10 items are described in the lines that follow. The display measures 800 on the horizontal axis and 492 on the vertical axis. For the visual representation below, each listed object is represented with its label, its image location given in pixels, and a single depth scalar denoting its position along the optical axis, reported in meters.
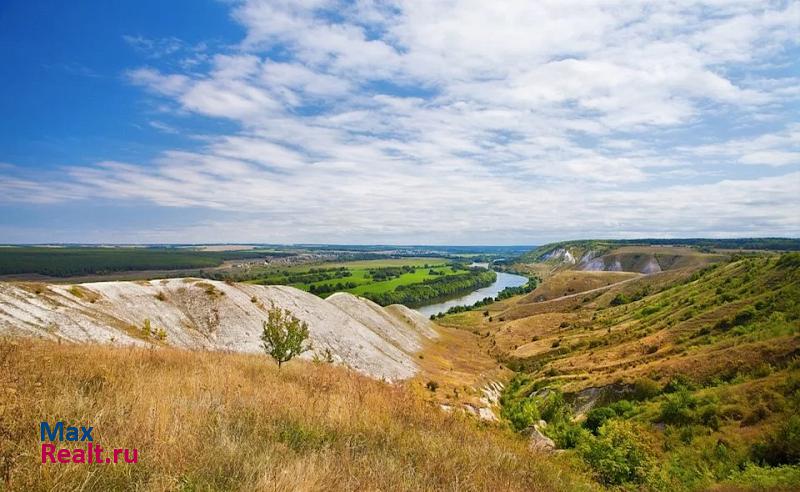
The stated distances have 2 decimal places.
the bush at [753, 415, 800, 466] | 15.27
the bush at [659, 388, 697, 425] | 22.36
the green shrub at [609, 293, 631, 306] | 94.56
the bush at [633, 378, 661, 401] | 28.53
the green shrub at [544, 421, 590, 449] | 24.97
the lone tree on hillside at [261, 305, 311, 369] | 17.53
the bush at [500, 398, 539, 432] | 30.42
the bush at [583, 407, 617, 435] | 28.28
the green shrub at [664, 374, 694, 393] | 26.89
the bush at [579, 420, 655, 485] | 14.68
